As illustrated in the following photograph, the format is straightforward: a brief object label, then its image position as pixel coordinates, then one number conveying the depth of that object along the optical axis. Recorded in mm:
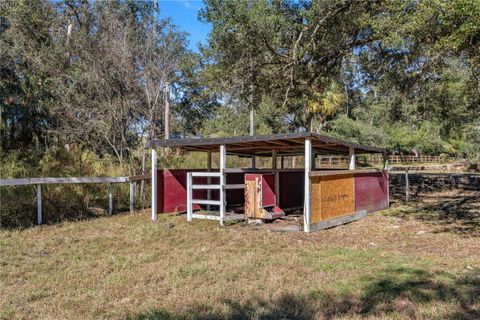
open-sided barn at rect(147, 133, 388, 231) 9523
